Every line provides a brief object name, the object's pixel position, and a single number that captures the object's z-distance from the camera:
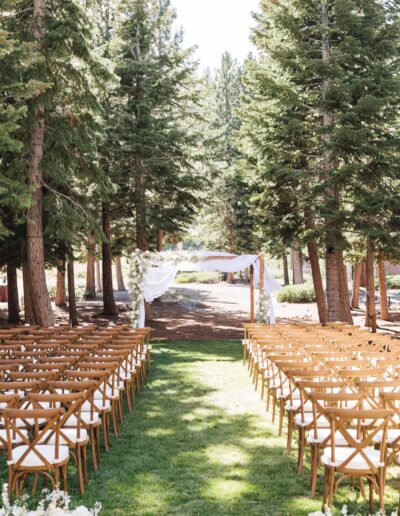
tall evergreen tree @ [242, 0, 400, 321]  15.13
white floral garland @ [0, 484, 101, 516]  2.71
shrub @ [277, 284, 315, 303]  30.97
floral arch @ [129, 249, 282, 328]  17.28
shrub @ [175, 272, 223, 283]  46.37
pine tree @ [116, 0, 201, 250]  20.11
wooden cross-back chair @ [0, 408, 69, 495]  5.01
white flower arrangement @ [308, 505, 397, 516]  2.50
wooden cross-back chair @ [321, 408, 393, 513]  4.87
